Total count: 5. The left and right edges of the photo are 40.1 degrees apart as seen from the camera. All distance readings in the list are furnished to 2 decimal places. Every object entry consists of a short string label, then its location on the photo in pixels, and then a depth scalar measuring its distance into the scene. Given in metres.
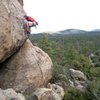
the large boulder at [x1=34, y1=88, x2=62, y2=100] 8.25
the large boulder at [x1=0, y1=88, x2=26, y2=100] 7.30
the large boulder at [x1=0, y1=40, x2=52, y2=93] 8.43
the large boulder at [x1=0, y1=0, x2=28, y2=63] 7.32
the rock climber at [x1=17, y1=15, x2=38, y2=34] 8.36
